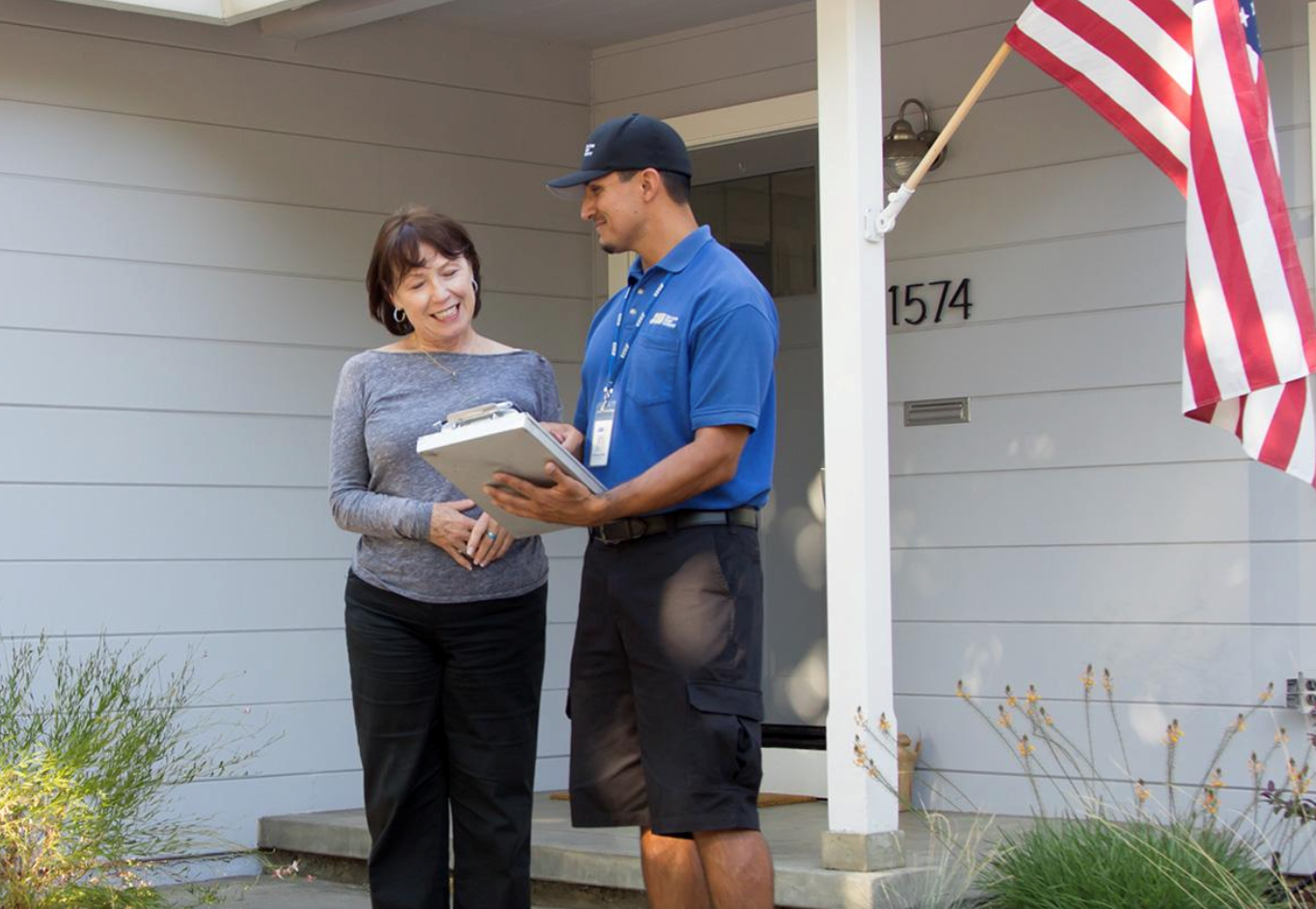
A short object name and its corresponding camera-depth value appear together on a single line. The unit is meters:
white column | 4.32
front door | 6.39
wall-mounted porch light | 5.70
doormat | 5.88
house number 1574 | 5.64
